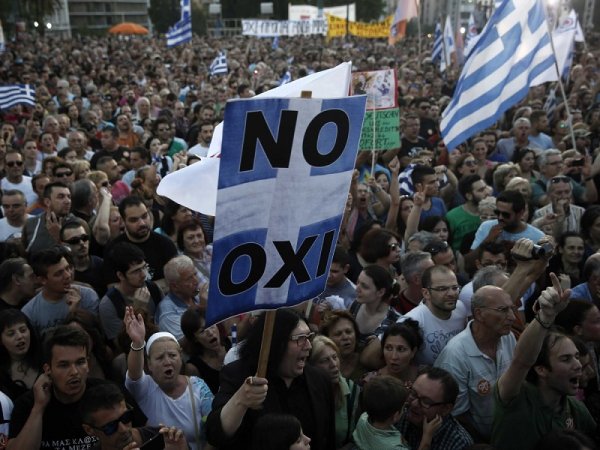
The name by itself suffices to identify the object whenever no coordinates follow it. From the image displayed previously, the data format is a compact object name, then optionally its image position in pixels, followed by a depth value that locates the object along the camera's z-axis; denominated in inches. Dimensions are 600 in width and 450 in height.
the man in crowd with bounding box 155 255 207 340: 192.7
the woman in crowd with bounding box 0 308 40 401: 158.9
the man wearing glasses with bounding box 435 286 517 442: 153.0
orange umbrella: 2042.3
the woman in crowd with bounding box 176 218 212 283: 229.1
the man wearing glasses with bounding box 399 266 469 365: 170.1
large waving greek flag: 309.9
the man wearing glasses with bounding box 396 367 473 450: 137.7
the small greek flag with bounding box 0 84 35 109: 476.1
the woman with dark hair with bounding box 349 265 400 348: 182.5
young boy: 130.5
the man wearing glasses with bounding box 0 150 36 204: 317.1
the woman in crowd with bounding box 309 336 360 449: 148.0
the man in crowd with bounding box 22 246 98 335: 184.2
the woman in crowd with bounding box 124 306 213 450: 149.7
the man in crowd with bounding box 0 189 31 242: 255.9
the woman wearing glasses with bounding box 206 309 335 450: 128.6
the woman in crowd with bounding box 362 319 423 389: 157.5
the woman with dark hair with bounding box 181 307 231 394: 171.0
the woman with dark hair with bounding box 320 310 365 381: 166.7
